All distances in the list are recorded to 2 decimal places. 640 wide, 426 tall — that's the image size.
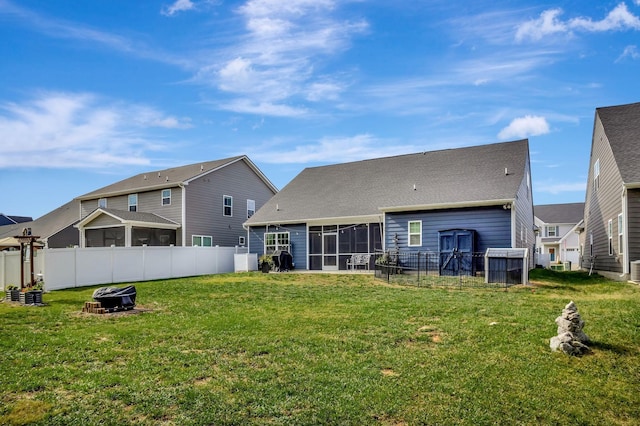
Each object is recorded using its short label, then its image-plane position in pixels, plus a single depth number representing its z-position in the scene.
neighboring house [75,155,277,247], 26.75
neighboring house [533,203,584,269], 46.50
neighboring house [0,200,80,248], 32.09
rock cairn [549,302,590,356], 6.03
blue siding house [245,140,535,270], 18.22
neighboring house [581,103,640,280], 15.34
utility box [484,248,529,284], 14.28
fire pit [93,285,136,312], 10.36
